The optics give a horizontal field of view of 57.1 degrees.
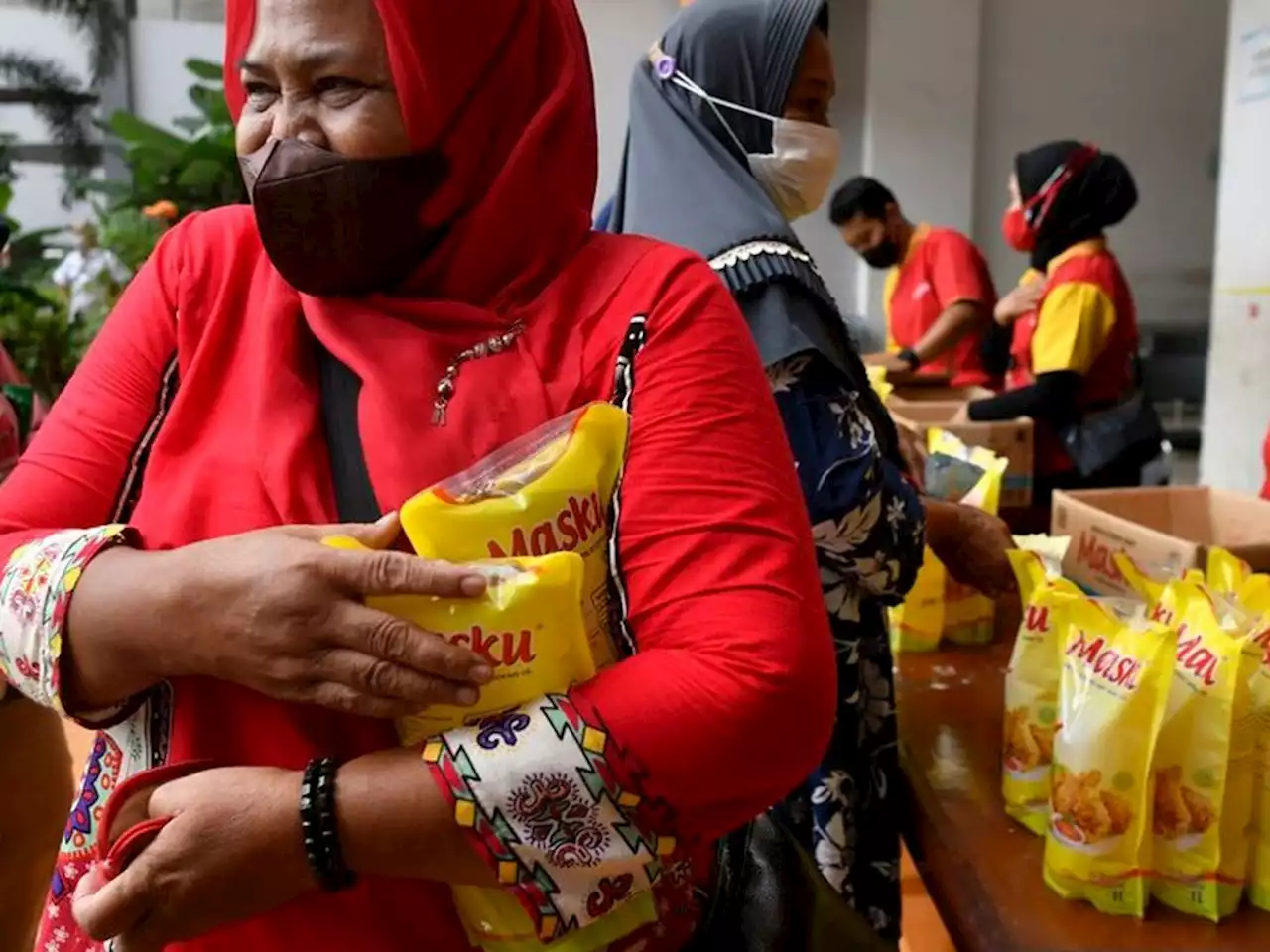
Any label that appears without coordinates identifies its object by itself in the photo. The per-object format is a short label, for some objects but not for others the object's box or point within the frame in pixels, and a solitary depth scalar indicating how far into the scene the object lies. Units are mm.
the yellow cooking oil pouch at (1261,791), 996
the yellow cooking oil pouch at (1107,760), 982
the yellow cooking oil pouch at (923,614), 1633
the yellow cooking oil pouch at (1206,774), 977
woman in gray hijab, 1259
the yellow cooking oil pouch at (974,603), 1651
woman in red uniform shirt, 2822
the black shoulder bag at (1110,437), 2865
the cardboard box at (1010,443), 2295
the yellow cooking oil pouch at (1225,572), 1288
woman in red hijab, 647
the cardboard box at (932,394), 3338
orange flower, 4594
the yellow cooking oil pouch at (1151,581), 1118
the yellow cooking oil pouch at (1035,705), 1141
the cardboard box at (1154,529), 1523
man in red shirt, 3967
